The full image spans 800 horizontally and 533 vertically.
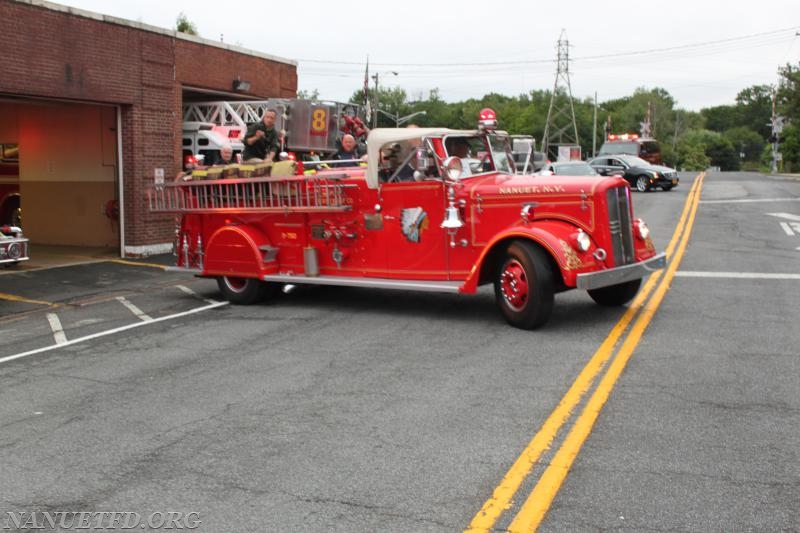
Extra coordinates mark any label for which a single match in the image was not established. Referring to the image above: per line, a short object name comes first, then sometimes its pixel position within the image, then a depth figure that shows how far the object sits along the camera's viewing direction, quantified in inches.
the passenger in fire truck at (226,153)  482.3
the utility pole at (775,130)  3205.5
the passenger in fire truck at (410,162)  401.7
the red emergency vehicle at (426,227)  356.5
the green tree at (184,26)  1775.3
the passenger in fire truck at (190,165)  486.6
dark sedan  1337.4
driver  402.3
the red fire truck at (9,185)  799.1
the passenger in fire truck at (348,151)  492.7
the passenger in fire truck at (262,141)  475.8
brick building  592.1
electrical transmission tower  2797.7
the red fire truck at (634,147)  1638.8
